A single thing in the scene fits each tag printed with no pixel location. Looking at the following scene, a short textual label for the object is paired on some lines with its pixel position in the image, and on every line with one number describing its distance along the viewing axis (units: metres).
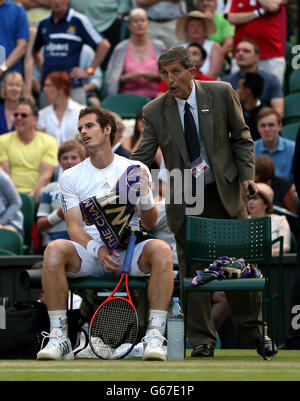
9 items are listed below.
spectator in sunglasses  20.59
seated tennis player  11.89
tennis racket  11.77
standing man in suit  12.92
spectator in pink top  23.66
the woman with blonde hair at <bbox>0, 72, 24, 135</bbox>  22.06
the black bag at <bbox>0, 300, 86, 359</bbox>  12.65
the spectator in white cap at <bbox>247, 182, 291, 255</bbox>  16.97
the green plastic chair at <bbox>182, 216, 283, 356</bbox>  12.73
